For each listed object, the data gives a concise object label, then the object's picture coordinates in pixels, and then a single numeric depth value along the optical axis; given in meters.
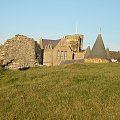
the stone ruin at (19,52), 18.43
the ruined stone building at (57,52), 35.48
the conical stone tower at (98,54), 23.61
